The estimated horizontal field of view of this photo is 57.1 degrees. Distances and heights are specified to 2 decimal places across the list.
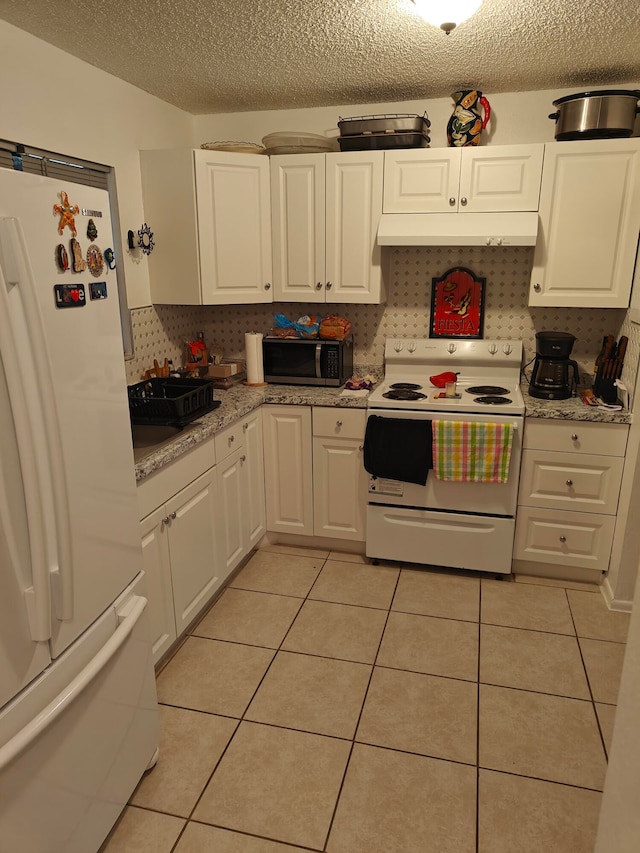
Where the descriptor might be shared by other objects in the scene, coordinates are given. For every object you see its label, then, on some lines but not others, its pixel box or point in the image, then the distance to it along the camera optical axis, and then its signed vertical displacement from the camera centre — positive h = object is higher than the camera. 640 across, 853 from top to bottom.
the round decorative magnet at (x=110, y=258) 1.56 +0.06
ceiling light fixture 1.82 +0.83
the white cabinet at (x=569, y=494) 2.87 -1.04
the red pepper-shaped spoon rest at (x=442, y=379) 3.27 -0.52
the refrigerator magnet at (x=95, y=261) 1.47 +0.05
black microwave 3.30 -0.44
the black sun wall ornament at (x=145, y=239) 3.08 +0.22
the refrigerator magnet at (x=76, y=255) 1.40 +0.06
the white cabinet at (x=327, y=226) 3.11 +0.30
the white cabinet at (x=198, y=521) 2.26 -1.04
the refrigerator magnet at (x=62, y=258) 1.35 +0.05
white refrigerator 1.23 -0.60
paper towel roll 3.37 -0.43
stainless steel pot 2.72 +0.77
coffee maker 3.02 -0.43
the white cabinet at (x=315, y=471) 3.17 -1.03
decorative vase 2.96 +0.81
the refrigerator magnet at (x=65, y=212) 1.35 +0.15
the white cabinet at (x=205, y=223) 3.04 +0.30
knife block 2.94 -0.53
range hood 2.91 +0.26
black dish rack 2.50 -0.52
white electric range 2.96 -1.09
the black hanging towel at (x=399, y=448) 2.95 -0.82
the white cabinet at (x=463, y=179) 2.92 +0.51
